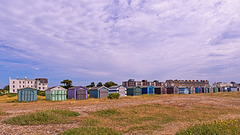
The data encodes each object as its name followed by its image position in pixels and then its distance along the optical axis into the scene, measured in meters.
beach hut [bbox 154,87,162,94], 63.25
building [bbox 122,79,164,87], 90.94
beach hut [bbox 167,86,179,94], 66.32
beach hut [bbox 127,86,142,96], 54.88
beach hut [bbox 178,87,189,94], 69.25
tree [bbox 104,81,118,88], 87.55
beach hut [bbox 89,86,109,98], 45.16
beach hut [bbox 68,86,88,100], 41.78
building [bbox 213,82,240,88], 131.75
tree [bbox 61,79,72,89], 76.25
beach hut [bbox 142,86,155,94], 59.62
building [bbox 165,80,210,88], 112.94
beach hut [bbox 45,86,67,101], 37.97
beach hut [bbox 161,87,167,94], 63.86
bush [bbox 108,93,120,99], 40.91
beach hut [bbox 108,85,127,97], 50.31
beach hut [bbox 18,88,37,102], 35.44
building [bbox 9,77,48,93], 81.00
